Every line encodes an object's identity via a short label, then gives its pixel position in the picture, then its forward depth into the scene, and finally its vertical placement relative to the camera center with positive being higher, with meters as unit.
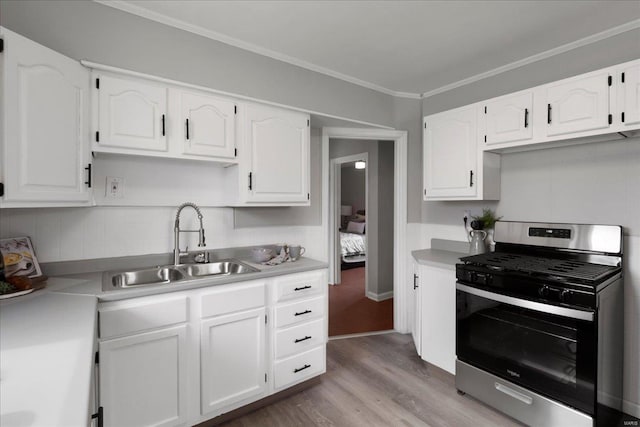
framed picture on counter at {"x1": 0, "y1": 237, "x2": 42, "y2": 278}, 1.62 -0.25
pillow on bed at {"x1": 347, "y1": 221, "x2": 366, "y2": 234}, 6.85 -0.34
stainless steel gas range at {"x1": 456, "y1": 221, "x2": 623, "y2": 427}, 1.67 -0.66
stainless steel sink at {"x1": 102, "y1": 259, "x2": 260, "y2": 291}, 1.92 -0.40
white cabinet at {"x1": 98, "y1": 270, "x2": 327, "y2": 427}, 1.58 -0.78
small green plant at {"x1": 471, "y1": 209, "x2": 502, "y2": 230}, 2.64 -0.06
